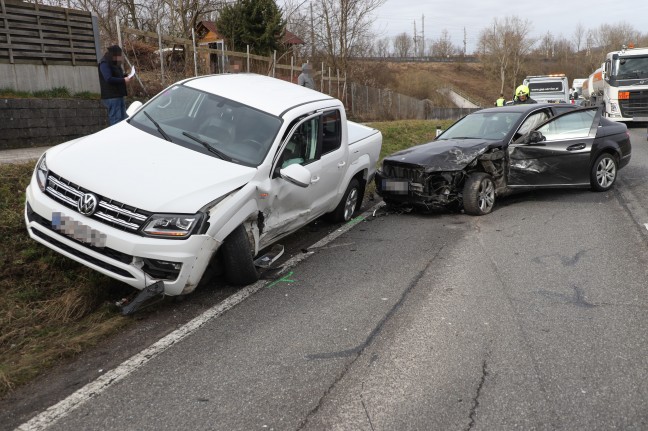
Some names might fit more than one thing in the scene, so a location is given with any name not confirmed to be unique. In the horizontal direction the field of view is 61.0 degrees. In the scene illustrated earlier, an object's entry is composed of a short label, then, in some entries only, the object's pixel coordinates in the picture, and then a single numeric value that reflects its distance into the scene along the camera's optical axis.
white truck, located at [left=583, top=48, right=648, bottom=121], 22.38
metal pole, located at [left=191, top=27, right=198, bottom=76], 16.28
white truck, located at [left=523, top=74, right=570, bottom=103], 22.72
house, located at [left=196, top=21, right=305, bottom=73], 17.15
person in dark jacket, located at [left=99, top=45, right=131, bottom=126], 8.79
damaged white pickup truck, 4.28
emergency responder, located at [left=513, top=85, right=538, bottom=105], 12.95
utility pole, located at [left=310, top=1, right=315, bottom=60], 30.71
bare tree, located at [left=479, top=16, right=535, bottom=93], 72.00
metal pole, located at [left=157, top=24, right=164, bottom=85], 15.06
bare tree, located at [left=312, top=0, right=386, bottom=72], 30.11
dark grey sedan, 8.02
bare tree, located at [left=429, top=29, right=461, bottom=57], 101.79
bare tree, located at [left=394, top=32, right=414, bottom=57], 102.91
